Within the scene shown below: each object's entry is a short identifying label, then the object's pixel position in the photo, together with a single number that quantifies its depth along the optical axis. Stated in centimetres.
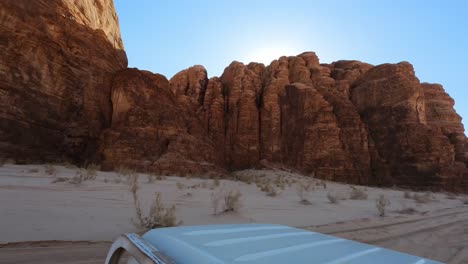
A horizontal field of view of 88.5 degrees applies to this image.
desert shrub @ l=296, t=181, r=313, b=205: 573
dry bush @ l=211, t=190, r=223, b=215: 389
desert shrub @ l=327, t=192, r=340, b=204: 608
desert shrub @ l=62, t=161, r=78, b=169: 997
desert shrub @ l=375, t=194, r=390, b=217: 489
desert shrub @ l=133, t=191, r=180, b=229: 278
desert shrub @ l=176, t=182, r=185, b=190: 630
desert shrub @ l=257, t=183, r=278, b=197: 667
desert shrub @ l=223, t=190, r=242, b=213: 397
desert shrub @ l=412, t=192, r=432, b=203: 838
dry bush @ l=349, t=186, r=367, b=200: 796
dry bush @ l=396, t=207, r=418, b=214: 560
